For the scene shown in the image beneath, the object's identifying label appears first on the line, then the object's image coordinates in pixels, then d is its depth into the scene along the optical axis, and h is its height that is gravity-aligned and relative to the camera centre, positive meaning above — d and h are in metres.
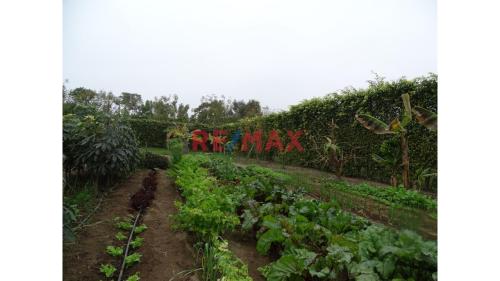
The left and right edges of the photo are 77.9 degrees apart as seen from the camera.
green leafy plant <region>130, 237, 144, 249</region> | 2.21 -0.74
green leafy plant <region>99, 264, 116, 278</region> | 1.83 -0.78
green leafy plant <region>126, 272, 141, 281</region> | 1.74 -0.78
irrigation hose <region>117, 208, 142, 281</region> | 1.85 -0.74
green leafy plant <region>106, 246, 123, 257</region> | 2.09 -0.76
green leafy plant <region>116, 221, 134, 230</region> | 2.51 -0.70
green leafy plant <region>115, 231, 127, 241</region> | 2.32 -0.73
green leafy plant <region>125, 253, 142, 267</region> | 1.96 -0.76
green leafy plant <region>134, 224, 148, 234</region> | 2.48 -0.72
